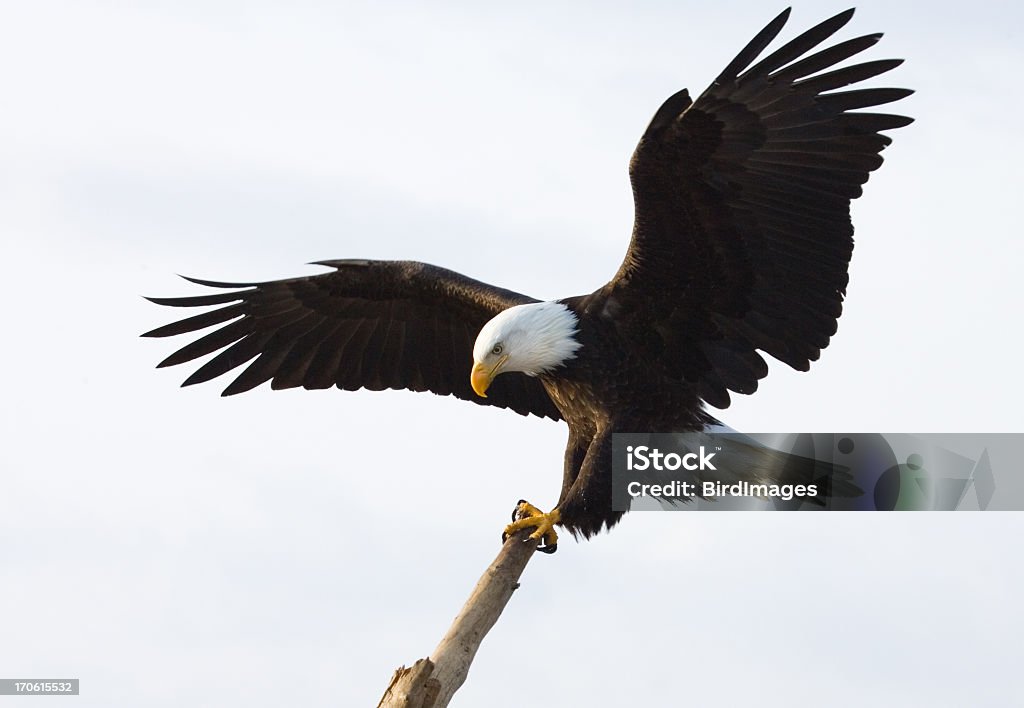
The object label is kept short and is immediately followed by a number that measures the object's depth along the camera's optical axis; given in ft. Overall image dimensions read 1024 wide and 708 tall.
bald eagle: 52.03
